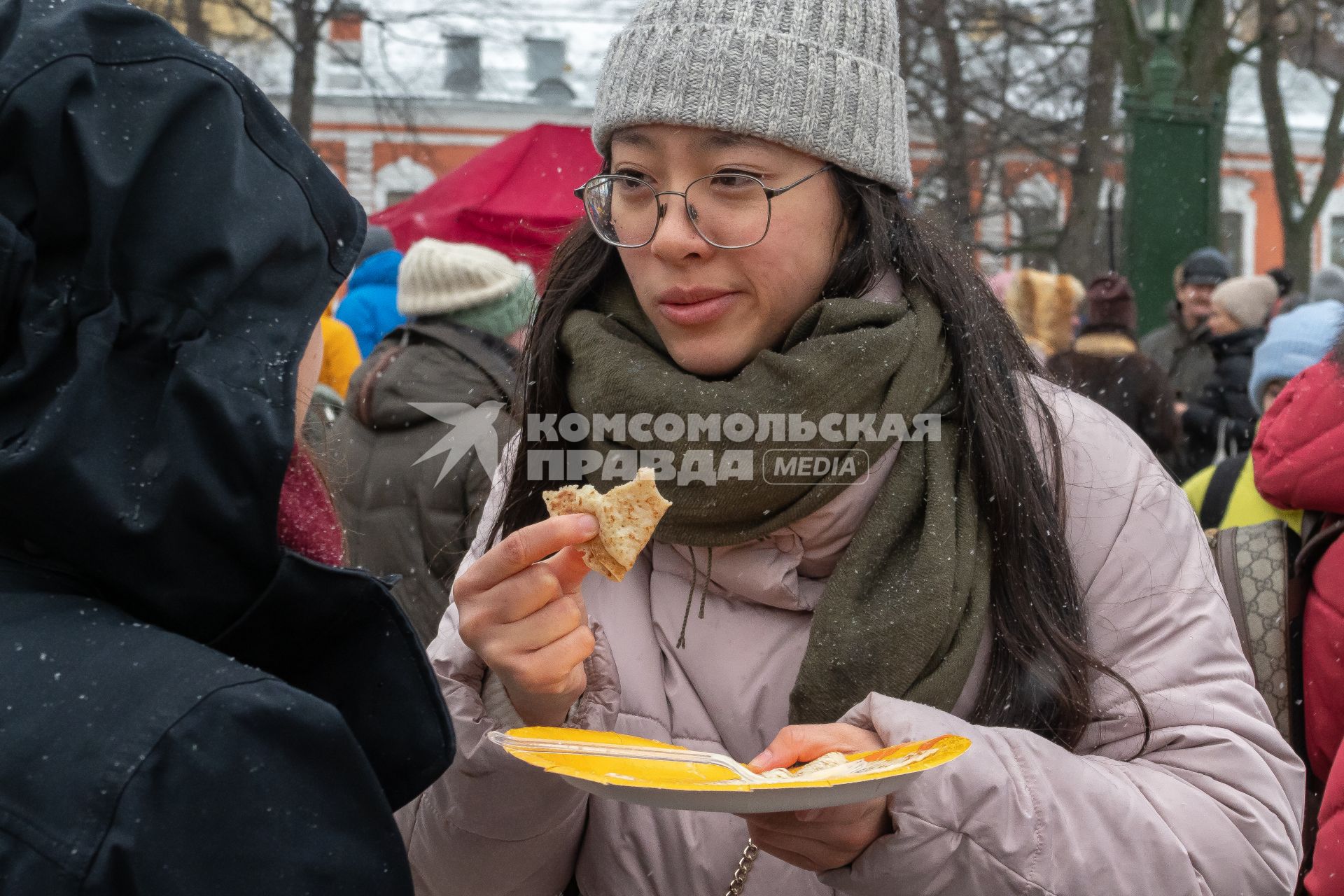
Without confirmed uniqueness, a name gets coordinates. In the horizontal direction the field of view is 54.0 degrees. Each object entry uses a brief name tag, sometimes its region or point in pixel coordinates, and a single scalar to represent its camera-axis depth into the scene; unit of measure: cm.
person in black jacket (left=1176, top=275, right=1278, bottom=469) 662
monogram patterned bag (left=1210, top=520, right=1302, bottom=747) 262
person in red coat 255
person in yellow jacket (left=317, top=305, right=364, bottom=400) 604
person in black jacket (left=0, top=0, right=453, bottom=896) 106
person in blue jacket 670
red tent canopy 700
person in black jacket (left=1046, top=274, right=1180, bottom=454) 578
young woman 164
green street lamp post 847
